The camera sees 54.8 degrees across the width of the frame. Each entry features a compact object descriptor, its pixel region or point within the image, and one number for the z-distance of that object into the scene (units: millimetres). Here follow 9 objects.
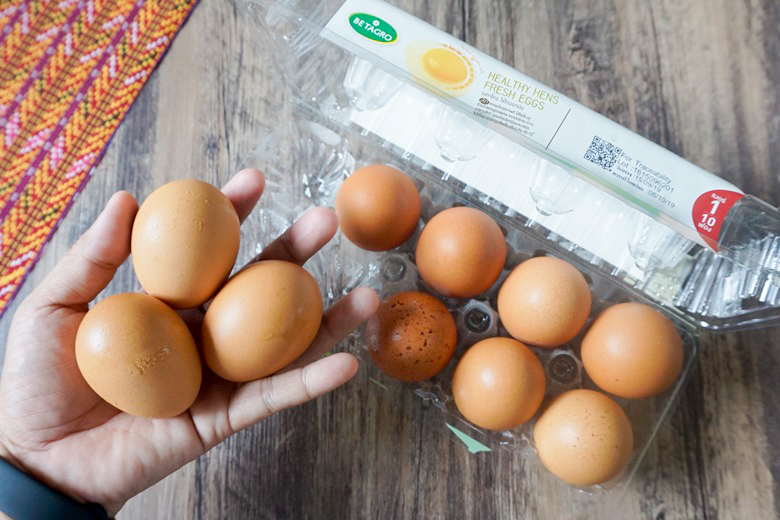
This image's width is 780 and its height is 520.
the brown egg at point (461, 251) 366
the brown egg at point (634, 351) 358
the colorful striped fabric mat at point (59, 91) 463
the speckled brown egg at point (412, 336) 366
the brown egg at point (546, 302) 359
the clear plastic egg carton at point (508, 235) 398
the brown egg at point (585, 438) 353
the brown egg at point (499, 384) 357
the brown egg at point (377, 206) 377
